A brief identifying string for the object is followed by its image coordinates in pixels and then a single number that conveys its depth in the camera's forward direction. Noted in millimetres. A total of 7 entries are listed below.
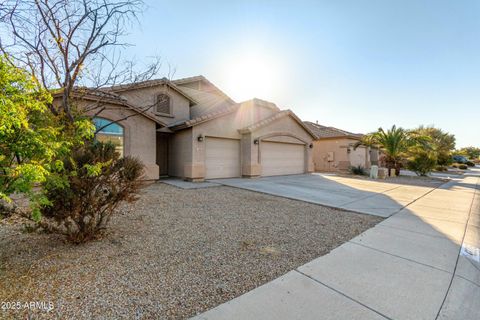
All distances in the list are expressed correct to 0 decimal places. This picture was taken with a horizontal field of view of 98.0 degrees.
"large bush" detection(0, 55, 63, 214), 2107
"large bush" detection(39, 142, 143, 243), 3287
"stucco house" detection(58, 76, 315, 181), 10836
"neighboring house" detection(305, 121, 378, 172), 20938
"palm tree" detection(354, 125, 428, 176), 16141
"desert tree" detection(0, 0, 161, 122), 5375
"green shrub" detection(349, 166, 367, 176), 17233
